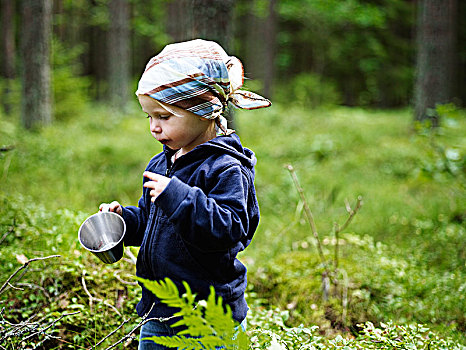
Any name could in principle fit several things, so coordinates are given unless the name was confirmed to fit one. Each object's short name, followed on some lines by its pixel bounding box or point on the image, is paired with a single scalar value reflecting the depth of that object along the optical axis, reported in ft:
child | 5.64
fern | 3.93
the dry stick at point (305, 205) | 10.65
